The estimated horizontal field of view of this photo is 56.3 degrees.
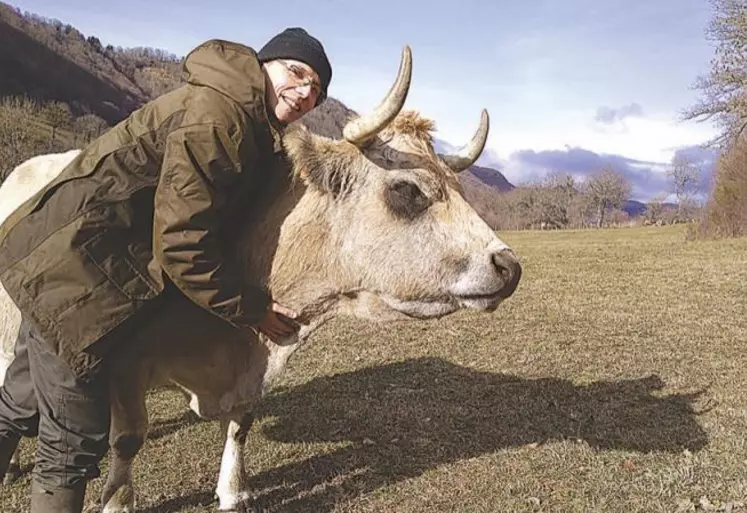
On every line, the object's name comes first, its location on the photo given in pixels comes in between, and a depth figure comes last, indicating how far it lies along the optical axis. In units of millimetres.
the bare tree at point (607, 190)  111875
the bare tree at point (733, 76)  34812
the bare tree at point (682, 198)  100000
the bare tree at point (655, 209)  99006
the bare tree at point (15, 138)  39156
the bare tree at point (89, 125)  74981
